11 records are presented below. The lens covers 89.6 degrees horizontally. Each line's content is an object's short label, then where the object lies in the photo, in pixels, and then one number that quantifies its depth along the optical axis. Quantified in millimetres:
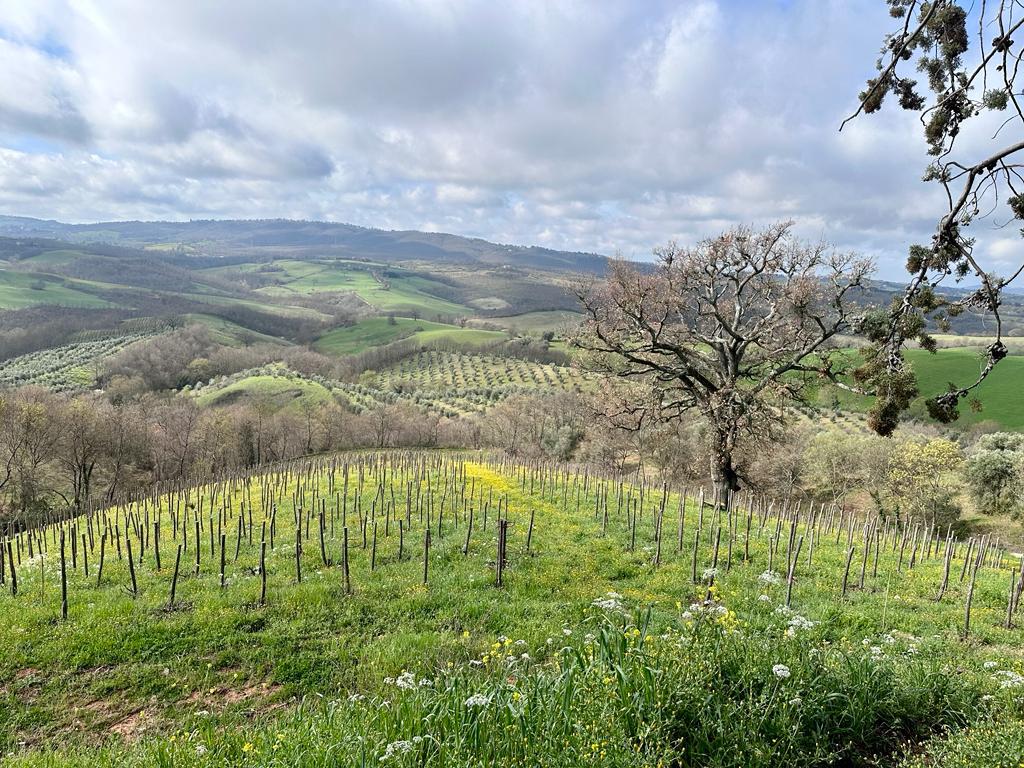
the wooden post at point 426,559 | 11309
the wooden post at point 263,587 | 10595
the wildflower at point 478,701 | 4609
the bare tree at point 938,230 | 5328
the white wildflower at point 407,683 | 5243
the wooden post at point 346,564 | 10842
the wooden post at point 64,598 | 10258
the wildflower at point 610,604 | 6765
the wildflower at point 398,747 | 4289
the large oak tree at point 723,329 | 19844
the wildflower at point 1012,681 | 5082
